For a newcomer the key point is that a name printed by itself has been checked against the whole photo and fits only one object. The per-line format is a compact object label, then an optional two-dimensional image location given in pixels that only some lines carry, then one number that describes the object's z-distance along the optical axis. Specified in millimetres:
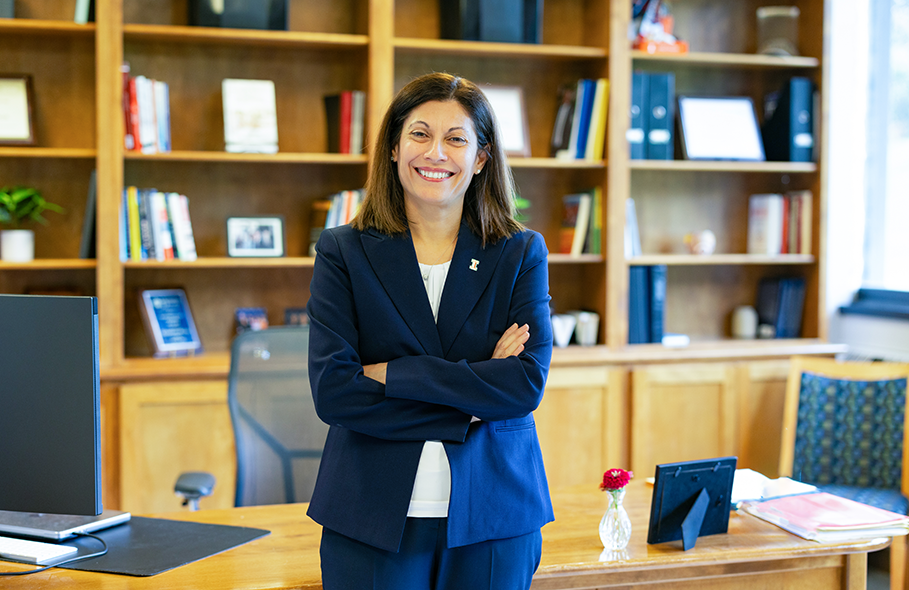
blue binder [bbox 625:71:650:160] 3512
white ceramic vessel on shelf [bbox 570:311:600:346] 3562
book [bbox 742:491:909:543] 1694
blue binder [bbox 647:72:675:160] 3537
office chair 2281
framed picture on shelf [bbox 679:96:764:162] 3684
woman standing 1365
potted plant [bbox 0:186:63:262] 3080
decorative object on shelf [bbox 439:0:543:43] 3346
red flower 1619
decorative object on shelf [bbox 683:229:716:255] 3730
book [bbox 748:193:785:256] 3801
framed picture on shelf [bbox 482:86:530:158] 3508
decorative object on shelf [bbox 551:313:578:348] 3512
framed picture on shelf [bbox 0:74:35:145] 3158
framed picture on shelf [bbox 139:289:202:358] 3225
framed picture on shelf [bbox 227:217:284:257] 3330
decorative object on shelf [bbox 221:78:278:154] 3242
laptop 1579
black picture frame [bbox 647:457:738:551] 1623
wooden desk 1445
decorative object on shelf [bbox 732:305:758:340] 3885
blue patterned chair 2994
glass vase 1621
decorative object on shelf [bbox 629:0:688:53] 3549
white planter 3090
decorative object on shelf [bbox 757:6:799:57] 3742
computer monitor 1317
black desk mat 1469
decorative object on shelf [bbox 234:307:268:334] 3447
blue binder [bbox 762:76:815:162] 3691
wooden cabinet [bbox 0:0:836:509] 3100
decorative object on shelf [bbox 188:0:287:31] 3141
